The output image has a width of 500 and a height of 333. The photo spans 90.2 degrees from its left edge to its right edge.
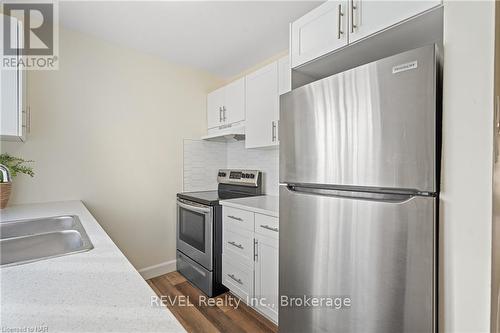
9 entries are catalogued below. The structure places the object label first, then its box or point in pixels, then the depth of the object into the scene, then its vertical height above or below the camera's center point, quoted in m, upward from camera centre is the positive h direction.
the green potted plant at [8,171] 1.62 -0.06
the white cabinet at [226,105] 2.53 +0.65
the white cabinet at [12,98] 1.44 +0.38
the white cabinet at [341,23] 1.10 +0.72
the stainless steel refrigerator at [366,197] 0.93 -0.15
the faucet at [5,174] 1.61 -0.07
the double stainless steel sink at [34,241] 1.19 -0.39
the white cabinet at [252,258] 1.78 -0.74
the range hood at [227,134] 2.53 +0.32
